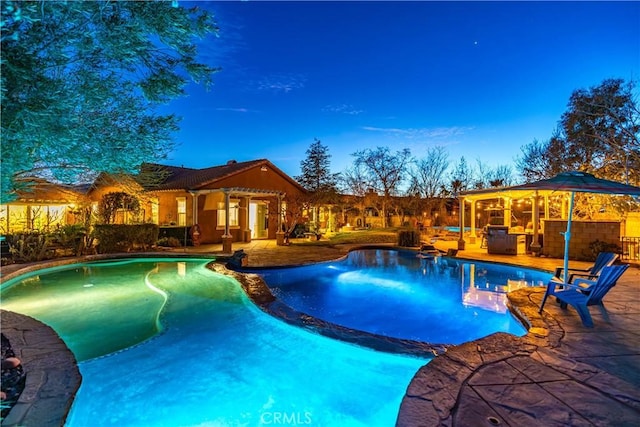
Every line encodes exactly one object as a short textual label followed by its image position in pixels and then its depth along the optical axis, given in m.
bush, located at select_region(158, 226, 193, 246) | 17.83
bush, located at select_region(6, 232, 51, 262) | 12.62
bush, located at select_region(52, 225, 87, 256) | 13.96
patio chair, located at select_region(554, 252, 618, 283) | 6.55
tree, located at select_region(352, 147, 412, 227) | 31.67
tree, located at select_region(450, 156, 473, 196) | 34.06
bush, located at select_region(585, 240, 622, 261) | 11.84
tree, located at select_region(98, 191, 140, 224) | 17.19
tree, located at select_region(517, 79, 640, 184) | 15.12
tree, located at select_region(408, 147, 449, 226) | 32.34
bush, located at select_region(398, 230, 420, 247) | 18.05
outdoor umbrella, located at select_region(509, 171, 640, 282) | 6.39
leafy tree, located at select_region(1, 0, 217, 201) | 3.12
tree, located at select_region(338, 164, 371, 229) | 32.62
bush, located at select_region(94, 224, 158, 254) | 15.12
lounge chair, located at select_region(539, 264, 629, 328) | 5.21
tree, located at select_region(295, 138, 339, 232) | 29.41
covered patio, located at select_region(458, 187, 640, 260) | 12.24
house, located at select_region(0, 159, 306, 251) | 16.56
